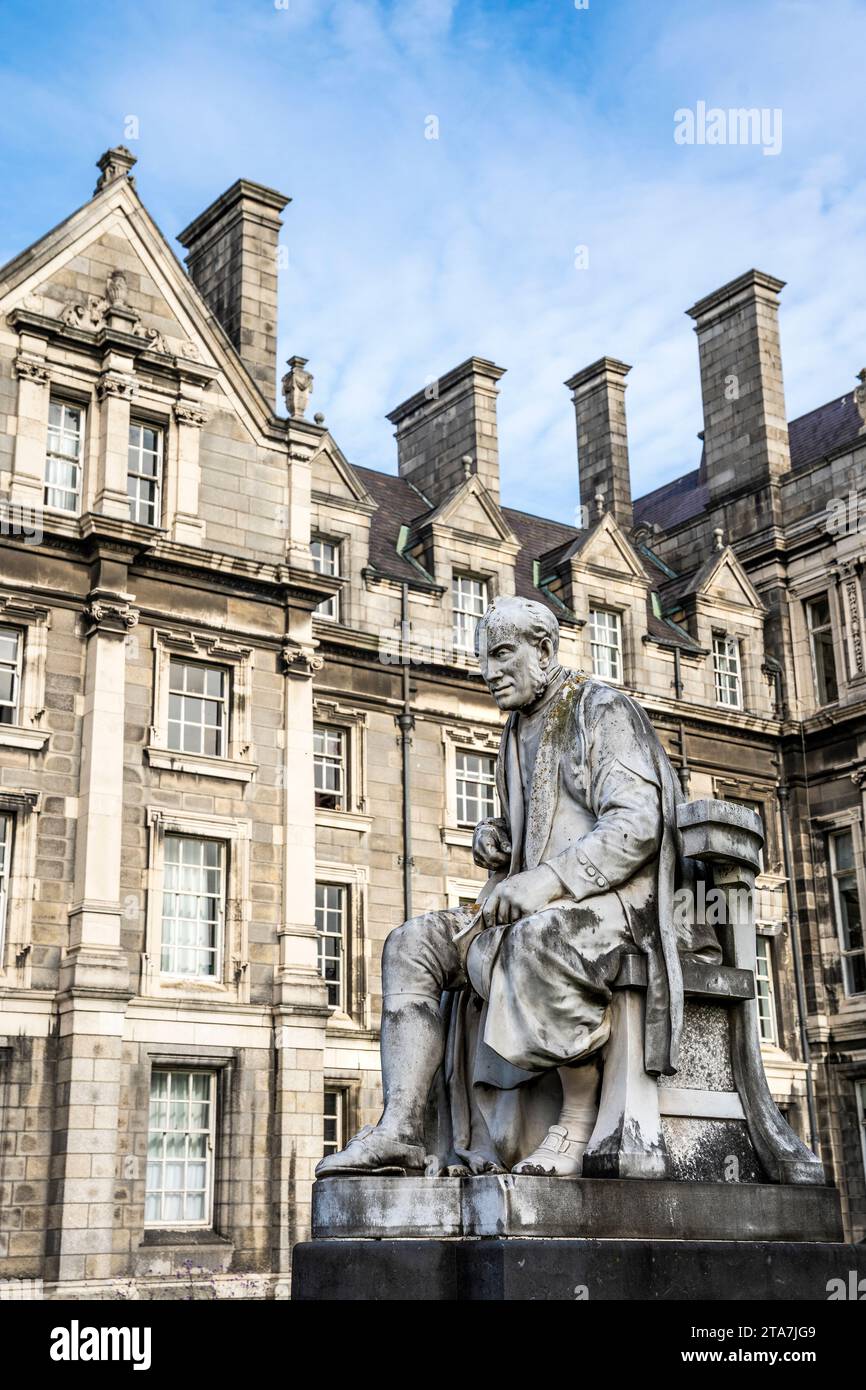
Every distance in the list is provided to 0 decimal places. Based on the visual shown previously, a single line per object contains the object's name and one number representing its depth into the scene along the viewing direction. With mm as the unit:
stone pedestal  5023
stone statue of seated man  5594
